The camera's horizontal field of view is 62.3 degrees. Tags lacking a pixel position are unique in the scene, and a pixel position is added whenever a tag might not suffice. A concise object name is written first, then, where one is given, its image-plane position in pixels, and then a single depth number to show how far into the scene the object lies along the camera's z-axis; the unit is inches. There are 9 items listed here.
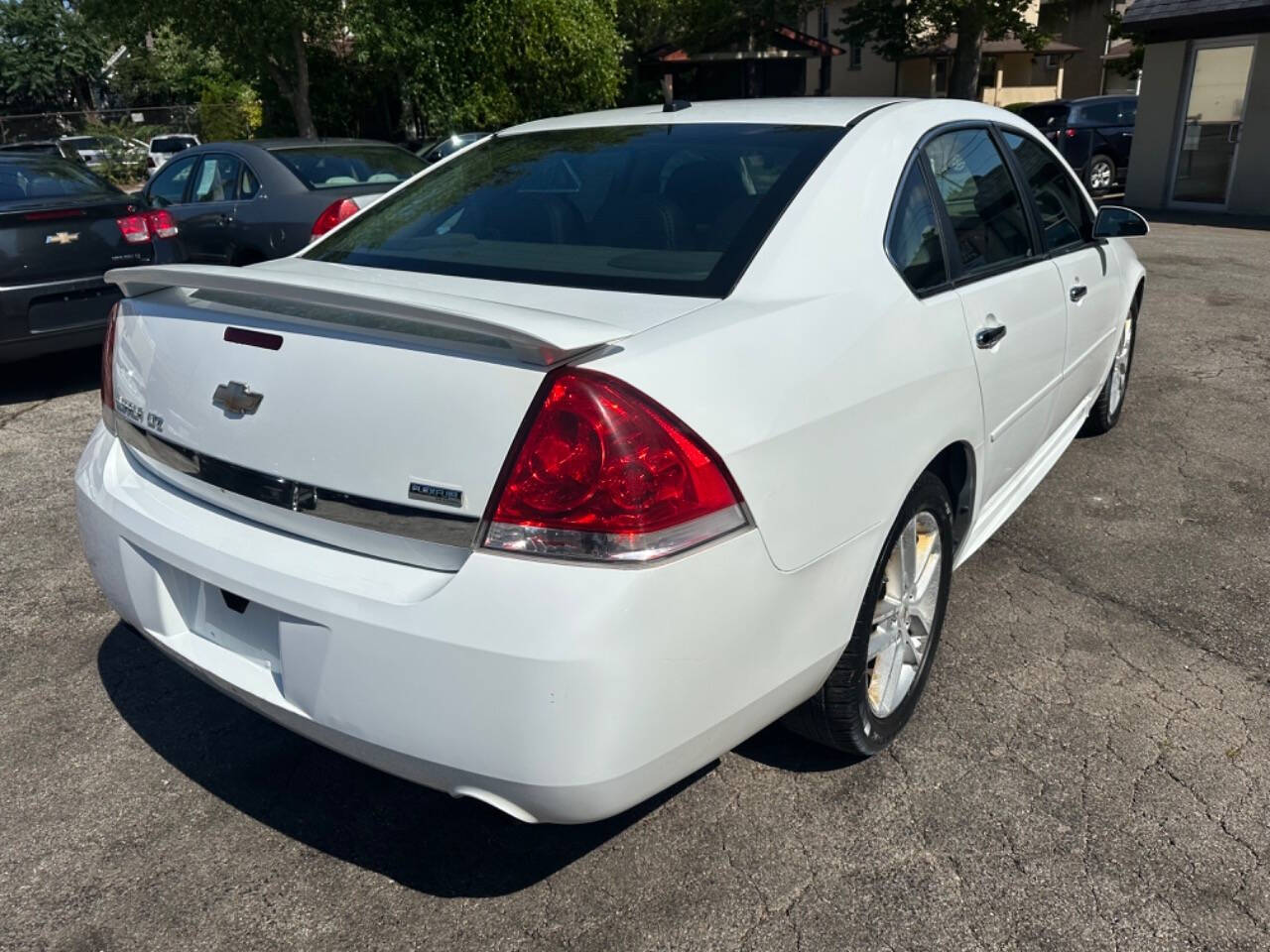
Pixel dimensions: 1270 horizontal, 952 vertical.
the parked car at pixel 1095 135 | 691.4
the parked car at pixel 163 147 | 1253.1
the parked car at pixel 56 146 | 960.4
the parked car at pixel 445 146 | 559.5
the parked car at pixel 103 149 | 1252.9
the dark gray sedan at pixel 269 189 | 291.4
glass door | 572.7
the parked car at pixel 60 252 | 241.3
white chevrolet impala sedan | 73.4
